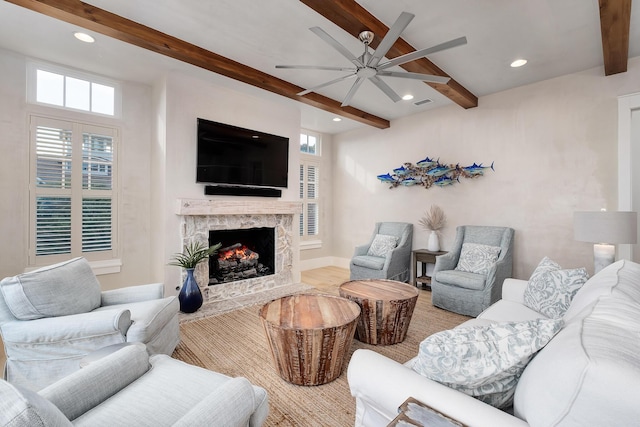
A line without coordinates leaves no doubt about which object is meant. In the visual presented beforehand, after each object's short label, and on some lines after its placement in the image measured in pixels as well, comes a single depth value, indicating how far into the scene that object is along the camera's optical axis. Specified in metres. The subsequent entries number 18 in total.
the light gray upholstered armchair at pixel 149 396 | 1.10
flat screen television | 3.86
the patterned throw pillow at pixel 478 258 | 3.71
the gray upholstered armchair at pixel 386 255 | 4.53
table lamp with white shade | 2.62
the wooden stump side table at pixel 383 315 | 2.61
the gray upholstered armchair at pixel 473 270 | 3.37
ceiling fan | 2.02
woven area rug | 1.82
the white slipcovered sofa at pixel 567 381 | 0.72
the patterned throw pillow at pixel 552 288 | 2.05
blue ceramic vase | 3.43
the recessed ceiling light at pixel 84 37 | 2.80
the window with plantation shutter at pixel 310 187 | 6.00
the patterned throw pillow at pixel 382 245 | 4.84
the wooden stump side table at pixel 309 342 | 1.99
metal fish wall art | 4.42
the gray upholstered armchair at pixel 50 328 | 1.86
